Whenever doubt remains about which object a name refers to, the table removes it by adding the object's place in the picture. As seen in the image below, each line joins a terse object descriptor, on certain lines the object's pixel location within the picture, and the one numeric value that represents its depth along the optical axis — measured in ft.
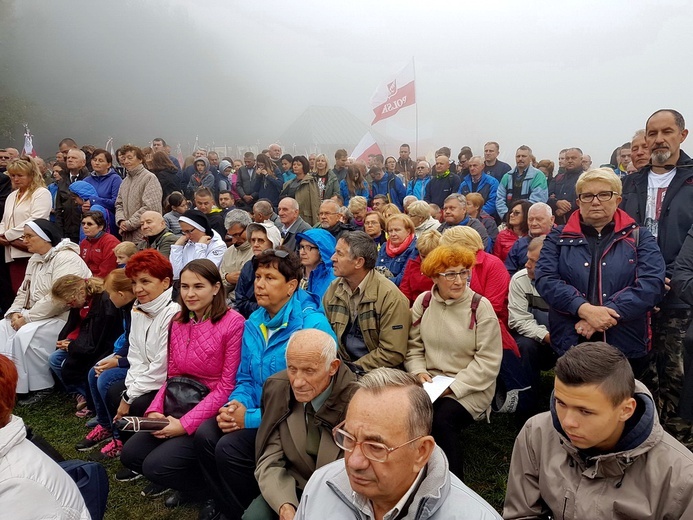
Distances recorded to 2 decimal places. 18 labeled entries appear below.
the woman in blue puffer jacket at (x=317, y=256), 15.75
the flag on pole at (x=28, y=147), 45.97
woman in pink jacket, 10.73
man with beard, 11.04
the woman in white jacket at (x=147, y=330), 12.41
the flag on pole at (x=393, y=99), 39.81
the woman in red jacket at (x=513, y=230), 17.83
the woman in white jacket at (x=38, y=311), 16.96
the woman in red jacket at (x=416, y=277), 14.76
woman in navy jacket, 10.09
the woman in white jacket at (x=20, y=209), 20.39
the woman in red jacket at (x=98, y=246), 19.17
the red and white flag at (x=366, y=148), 43.83
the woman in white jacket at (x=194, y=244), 19.45
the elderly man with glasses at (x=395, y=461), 5.40
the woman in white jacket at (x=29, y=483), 5.94
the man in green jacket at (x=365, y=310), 12.25
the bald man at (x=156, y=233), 20.47
